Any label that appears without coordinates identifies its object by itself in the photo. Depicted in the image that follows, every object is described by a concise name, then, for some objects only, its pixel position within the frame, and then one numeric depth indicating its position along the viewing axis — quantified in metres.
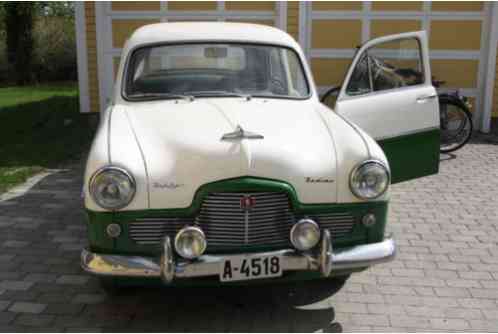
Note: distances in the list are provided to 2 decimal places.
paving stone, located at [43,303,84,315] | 3.80
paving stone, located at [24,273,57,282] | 4.29
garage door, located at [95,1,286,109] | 10.20
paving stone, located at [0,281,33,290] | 4.14
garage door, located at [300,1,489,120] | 9.99
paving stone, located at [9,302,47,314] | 3.81
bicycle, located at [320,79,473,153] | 8.59
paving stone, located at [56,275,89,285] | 4.25
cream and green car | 3.33
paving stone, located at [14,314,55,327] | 3.63
